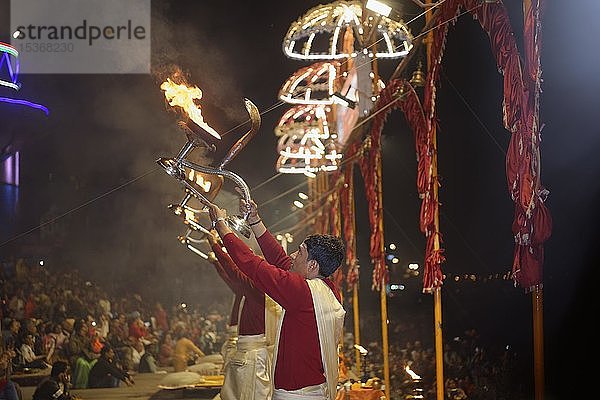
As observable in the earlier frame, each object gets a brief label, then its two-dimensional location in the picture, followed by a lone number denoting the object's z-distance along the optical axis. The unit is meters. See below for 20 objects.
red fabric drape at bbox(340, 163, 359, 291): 8.92
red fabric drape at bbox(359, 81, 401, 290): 7.55
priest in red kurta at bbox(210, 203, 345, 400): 3.66
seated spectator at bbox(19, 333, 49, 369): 7.42
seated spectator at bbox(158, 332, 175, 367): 8.10
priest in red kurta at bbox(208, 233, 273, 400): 5.61
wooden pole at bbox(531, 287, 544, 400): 4.20
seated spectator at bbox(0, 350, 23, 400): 6.96
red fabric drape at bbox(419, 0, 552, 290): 4.07
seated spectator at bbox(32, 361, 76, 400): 7.32
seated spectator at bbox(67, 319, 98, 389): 7.62
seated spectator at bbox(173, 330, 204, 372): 8.16
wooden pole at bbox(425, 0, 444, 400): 5.68
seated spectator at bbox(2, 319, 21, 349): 7.41
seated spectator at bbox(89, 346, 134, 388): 7.71
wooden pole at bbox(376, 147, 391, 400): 7.50
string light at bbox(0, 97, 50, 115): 7.05
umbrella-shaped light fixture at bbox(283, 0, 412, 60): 6.55
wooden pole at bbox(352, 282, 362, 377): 8.27
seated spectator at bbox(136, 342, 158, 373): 7.99
